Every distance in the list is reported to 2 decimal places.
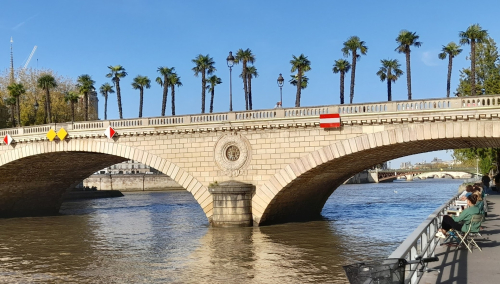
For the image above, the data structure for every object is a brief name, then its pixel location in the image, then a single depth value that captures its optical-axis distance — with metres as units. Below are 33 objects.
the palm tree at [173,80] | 65.44
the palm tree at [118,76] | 69.44
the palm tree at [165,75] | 64.44
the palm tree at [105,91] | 86.02
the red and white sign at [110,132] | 37.97
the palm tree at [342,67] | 53.89
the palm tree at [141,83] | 70.50
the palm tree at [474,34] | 50.42
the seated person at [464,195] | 20.70
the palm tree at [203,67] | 59.16
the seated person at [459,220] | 14.40
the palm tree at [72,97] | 63.44
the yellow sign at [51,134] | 40.75
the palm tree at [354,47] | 51.25
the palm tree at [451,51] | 54.22
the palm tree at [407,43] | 47.62
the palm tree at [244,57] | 56.12
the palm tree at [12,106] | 75.62
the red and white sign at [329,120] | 29.89
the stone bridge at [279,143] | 27.86
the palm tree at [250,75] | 59.50
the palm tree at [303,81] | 61.03
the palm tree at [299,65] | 51.84
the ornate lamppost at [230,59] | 34.28
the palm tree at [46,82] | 66.19
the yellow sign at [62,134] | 40.29
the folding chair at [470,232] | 14.34
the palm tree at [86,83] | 66.06
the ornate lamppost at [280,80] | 35.22
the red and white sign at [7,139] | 44.14
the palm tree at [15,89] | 65.88
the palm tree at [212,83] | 63.53
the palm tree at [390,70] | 58.91
